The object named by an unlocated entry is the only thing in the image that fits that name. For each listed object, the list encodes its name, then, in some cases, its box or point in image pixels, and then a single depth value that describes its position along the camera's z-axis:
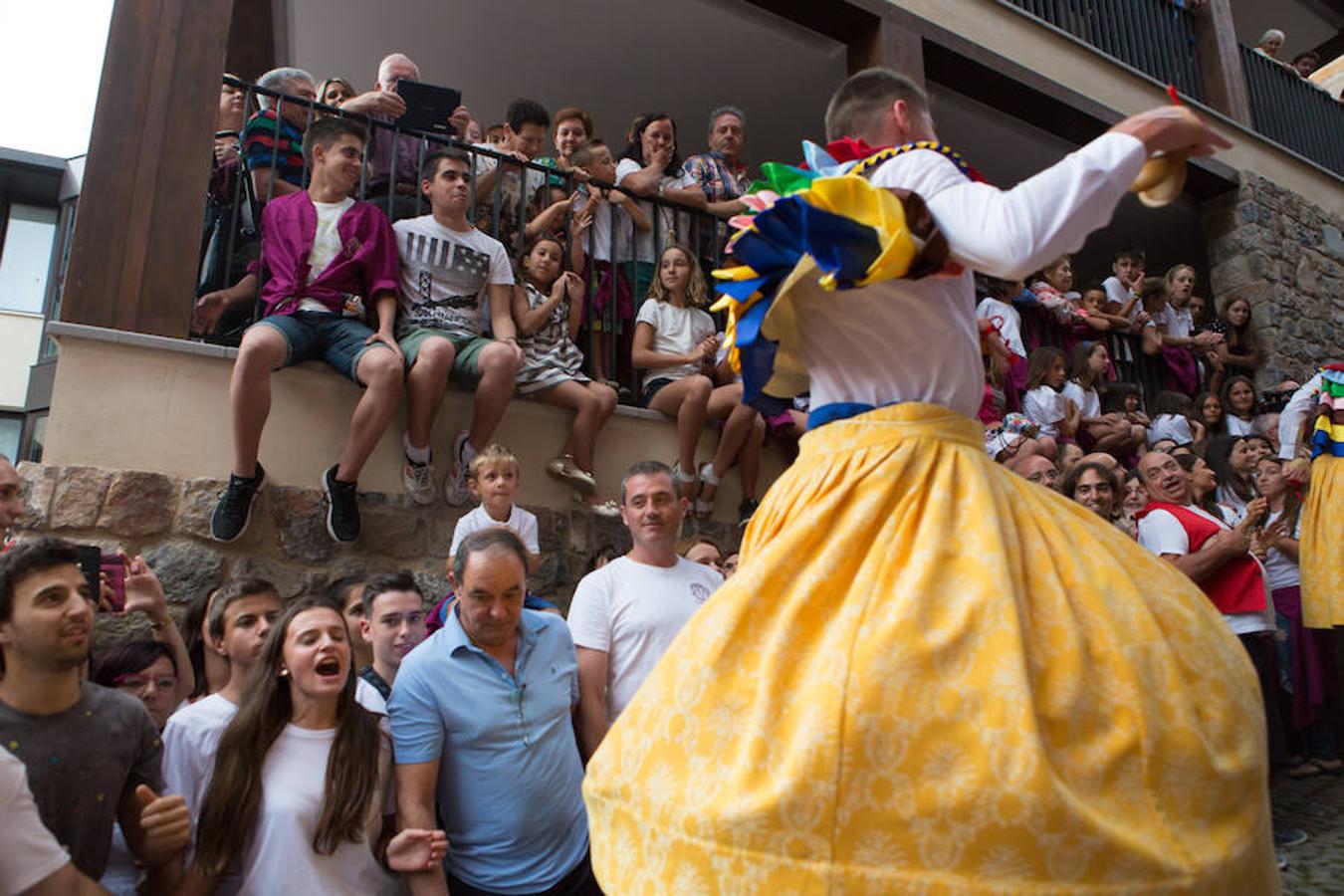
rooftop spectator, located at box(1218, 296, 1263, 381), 8.70
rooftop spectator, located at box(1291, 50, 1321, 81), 11.12
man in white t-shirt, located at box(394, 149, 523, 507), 3.88
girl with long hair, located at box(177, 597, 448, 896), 2.14
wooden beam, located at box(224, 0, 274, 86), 7.03
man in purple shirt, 3.52
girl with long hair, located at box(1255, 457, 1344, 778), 4.77
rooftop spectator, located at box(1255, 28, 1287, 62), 10.75
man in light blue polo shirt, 2.40
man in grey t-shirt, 1.97
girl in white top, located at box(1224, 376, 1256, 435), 7.77
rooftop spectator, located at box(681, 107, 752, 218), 5.97
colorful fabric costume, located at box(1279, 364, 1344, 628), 4.63
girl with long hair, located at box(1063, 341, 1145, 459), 6.39
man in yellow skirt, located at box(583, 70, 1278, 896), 1.11
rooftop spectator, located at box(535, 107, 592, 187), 5.66
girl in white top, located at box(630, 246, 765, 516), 4.72
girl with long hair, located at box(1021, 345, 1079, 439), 6.13
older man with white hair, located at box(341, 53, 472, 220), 4.76
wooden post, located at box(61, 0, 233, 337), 3.69
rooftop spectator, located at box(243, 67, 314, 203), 4.48
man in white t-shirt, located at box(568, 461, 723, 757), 2.89
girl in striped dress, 4.39
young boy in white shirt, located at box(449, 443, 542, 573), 3.78
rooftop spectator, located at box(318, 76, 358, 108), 5.12
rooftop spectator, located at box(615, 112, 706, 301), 5.53
